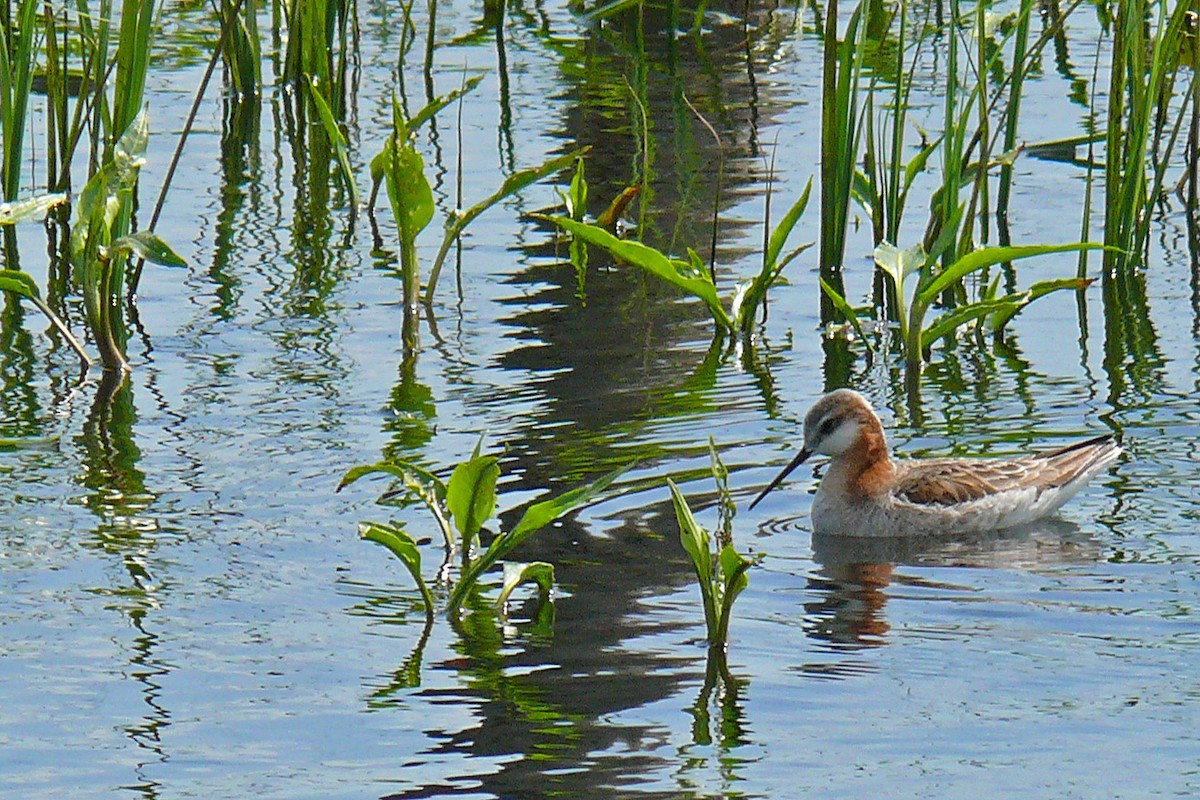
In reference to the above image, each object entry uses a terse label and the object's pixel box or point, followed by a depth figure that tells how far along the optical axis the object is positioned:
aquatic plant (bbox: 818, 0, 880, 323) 17.94
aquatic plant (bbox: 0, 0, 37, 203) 18.17
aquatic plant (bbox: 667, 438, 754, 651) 11.59
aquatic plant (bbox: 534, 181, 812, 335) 17.78
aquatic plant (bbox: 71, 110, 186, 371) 16.80
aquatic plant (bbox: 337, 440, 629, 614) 12.01
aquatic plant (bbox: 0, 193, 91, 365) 16.56
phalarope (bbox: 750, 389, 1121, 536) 15.84
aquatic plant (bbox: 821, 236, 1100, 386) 17.20
